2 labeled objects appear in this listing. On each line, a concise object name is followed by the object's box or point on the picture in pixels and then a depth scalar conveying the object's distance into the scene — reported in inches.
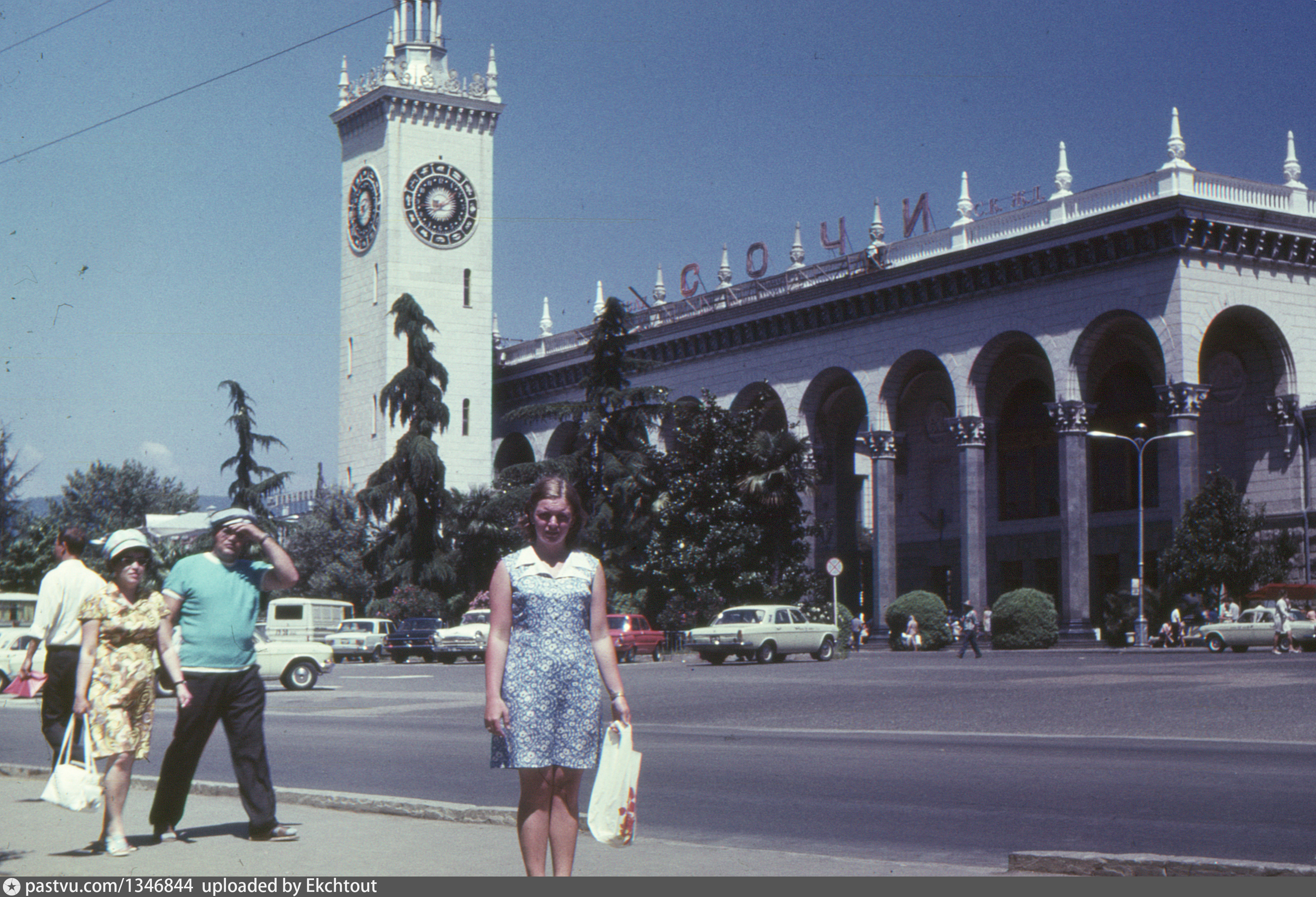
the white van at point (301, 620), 2118.6
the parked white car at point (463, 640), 1900.8
